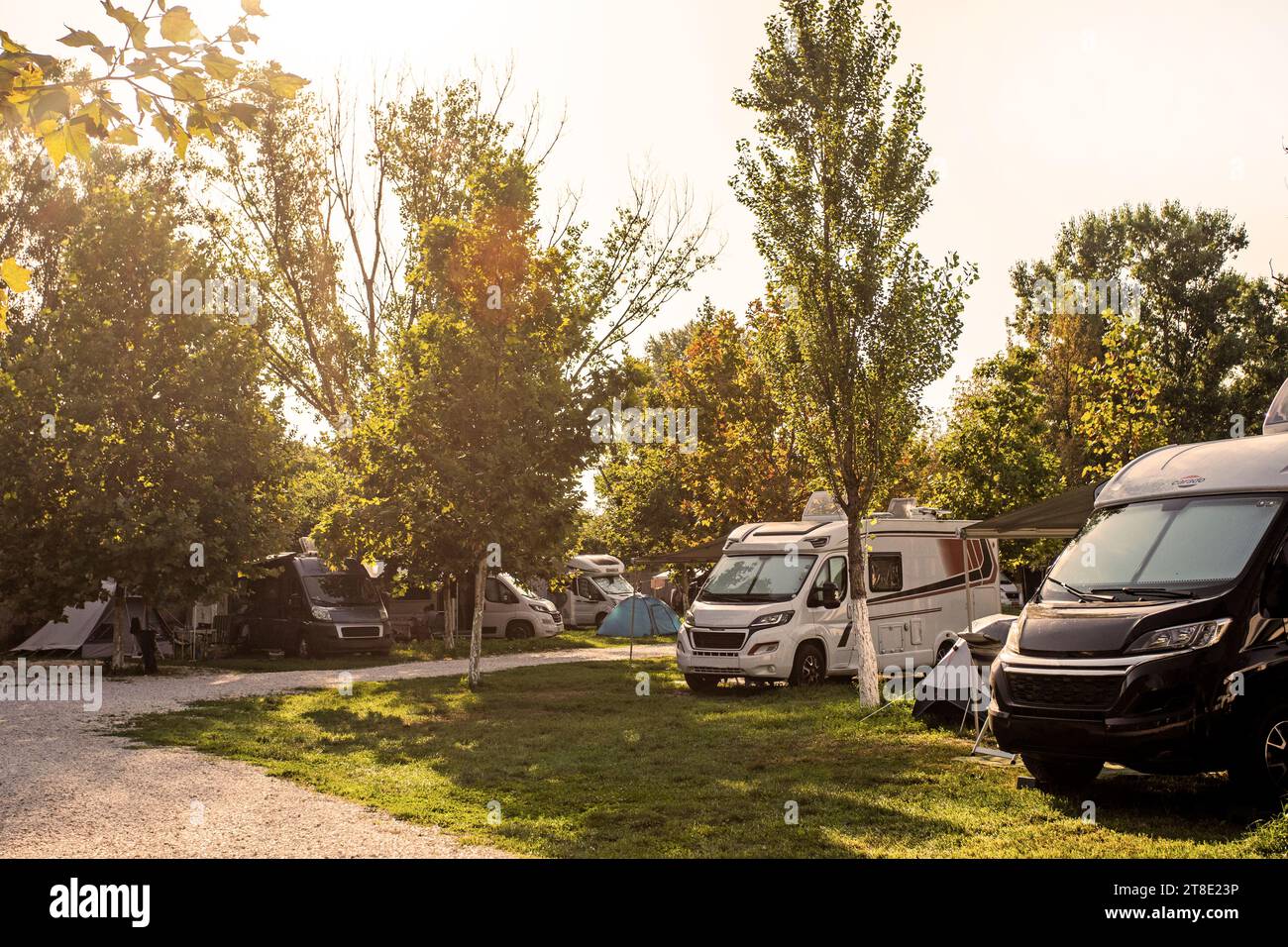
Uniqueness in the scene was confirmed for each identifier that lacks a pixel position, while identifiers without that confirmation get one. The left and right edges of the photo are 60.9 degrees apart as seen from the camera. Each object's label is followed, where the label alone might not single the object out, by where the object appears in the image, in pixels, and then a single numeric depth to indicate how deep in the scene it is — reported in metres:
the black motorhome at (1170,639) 7.44
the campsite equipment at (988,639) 11.52
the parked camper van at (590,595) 36.78
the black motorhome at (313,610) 24.08
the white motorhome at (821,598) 16.73
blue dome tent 27.89
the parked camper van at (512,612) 30.64
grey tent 23.42
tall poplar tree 15.32
